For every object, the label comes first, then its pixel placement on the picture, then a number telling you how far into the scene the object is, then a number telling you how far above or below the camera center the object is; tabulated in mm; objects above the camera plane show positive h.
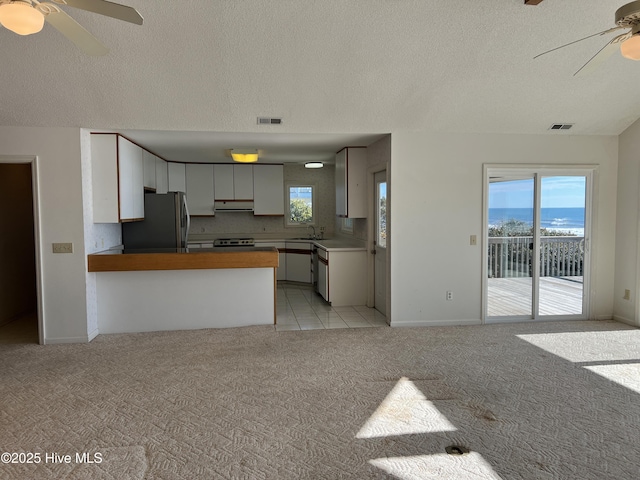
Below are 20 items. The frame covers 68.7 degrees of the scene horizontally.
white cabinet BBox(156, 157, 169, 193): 7382 +632
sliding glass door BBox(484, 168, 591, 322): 5750 -332
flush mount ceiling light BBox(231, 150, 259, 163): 6691 +860
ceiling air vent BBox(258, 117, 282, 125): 5012 +1013
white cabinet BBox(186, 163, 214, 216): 8328 +480
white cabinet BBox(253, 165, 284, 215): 8594 +474
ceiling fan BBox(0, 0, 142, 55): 2219 +1032
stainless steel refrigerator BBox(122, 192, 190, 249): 6301 -151
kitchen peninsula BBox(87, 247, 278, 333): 5398 -883
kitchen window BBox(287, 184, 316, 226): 9133 +194
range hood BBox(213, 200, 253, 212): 8492 +163
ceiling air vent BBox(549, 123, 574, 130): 5520 +1056
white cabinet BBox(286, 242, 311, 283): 8297 -837
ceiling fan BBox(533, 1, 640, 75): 2574 +1106
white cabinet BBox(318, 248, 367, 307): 6617 -889
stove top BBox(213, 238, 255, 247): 8180 -480
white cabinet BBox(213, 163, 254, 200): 8430 +611
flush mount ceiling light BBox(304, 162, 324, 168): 7930 +860
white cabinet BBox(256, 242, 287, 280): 8578 -807
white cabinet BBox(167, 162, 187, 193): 8227 +682
